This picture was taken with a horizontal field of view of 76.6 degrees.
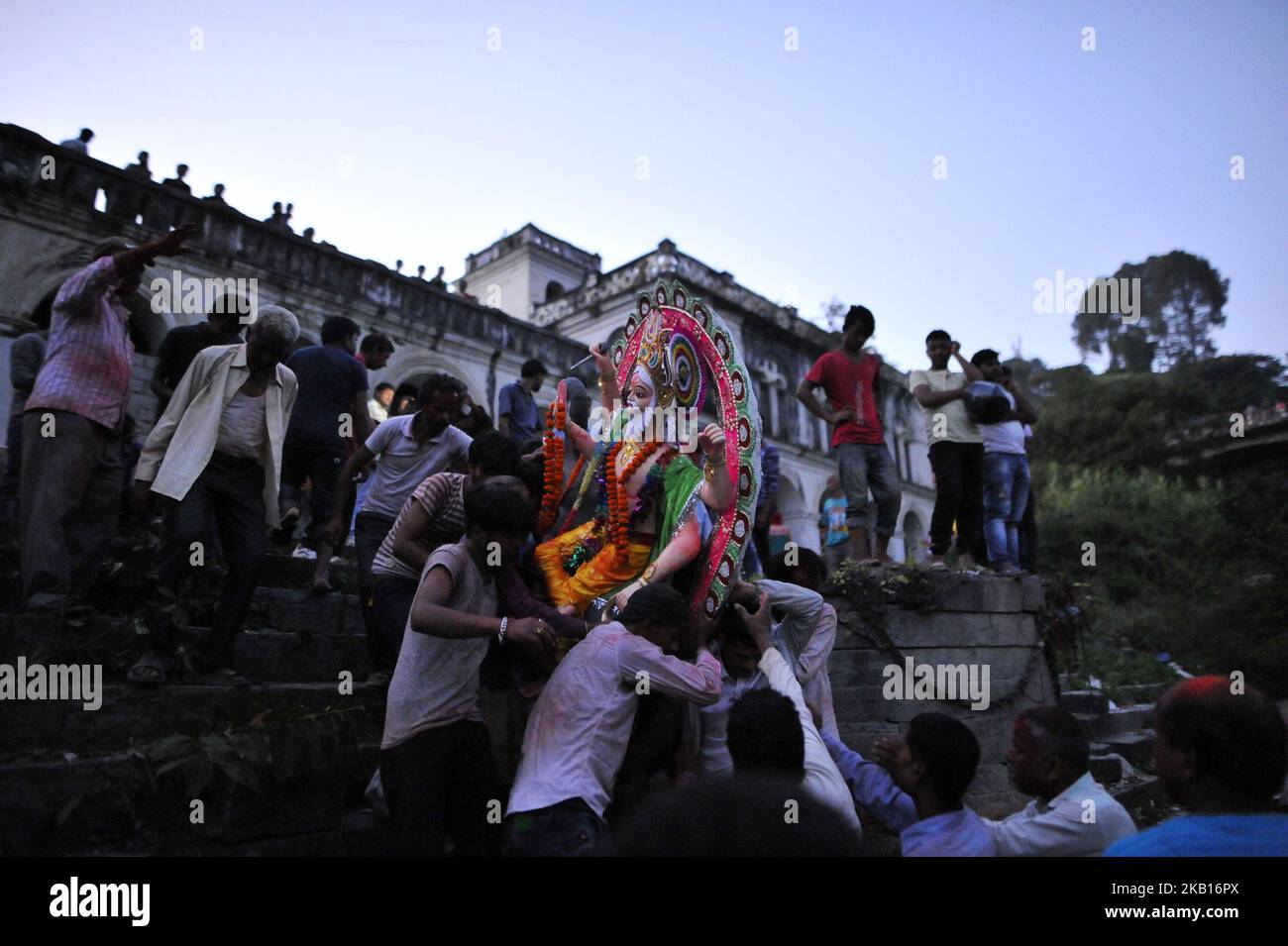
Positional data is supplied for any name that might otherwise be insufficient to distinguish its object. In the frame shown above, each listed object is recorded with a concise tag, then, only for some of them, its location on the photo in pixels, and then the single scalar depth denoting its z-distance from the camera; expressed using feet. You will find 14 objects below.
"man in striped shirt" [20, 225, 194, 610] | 12.84
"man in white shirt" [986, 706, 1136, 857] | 9.19
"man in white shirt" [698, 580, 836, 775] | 11.87
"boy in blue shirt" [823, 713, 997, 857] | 8.84
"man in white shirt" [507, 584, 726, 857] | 9.41
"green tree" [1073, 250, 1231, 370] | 146.82
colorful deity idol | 13.44
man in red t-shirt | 21.48
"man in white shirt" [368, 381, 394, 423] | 39.96
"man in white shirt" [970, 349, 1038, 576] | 22.81
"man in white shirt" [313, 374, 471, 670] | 15.72
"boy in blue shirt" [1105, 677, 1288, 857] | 6.78
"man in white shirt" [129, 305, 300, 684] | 13.16
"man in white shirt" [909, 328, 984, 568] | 23.03
